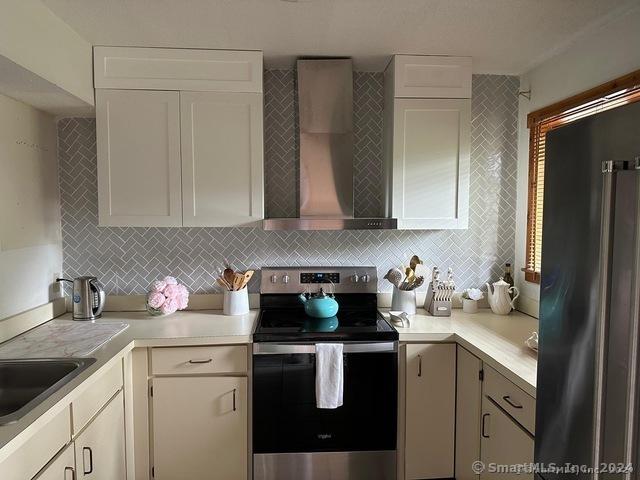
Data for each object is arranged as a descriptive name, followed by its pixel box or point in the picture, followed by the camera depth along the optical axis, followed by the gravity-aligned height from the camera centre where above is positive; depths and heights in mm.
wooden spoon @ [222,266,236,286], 2379 -305
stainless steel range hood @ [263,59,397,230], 2381 +481
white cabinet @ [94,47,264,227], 2199 +454
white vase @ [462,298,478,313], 2545 -505
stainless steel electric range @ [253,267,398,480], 2037 -921
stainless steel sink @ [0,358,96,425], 1610 -594
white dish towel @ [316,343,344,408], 2006 -731
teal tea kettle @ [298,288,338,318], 2312 -465
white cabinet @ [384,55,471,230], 2311 +454
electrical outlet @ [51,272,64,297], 2426 -377
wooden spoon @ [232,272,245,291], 2381 -334
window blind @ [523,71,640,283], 2016 +478
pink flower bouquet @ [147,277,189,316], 2320 -420
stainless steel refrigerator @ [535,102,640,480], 867 -165
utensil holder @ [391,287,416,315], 2436 -461
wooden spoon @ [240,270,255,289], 2400 -308
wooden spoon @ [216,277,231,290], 2384 -345
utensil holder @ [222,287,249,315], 2383 -458
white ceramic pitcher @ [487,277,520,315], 2496 -455
